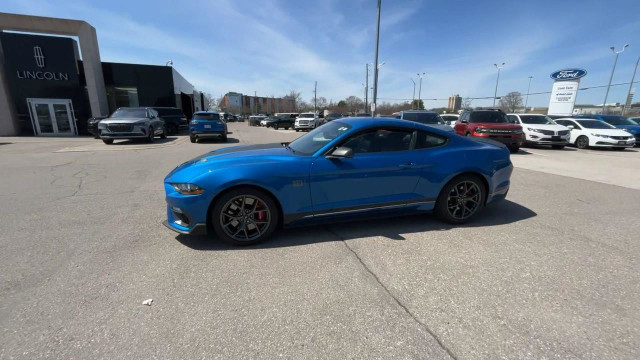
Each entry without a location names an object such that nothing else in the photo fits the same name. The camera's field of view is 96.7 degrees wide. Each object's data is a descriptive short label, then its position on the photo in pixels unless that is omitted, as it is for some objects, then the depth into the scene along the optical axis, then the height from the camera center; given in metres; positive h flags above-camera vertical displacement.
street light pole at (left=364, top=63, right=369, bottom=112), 30.35 +3.15
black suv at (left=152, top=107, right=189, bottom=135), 20.59 -0.30
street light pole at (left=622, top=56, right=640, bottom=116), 37.88 +3.32
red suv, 11.12 -0.35
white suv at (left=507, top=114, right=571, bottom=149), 12.35 -0.55
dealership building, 17.91 +2.33
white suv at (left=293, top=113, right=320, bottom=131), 27.67 -0.47
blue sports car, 3.12 -0.74
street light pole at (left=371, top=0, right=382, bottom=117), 18.02 +3.02
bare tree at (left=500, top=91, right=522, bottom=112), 62.97 +3.68
